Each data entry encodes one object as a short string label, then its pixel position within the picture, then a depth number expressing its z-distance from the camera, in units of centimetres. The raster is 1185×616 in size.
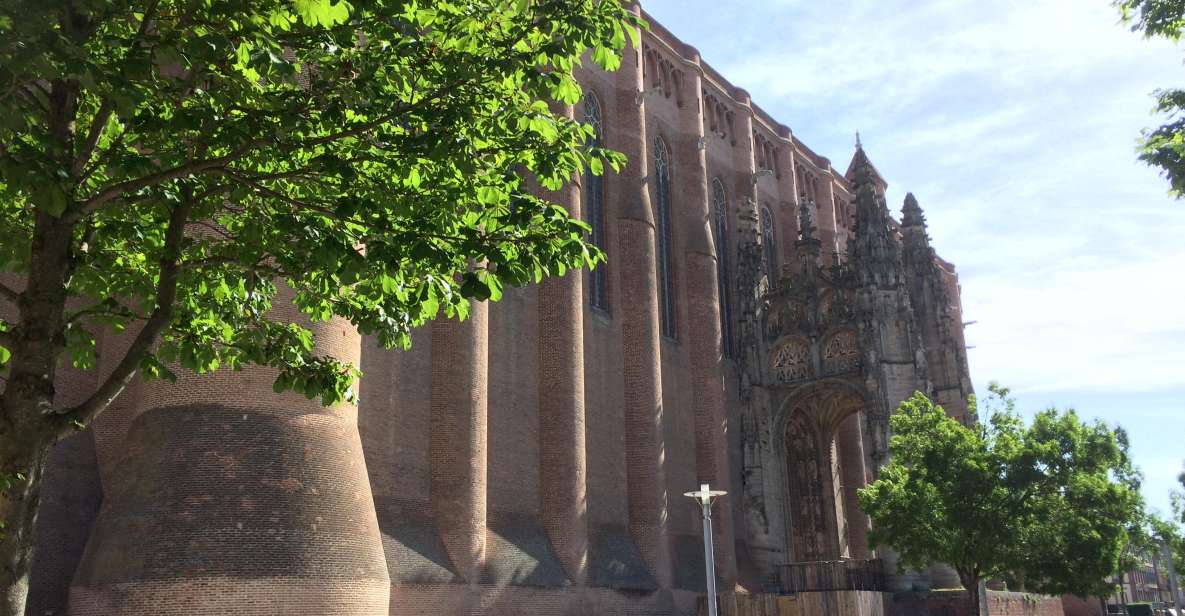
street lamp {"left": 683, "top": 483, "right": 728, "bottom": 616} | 1605
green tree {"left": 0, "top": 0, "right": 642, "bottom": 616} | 718
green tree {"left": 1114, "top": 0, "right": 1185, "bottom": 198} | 1220
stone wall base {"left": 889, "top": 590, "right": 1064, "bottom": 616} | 3041
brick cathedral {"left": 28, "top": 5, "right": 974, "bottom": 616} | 1595
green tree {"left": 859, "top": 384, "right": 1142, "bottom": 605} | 2531
